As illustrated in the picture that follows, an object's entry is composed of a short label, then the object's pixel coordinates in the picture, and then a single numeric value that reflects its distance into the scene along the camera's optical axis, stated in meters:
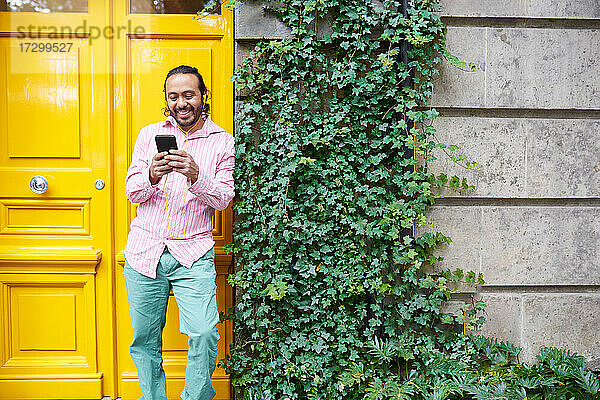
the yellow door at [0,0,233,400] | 3.55
